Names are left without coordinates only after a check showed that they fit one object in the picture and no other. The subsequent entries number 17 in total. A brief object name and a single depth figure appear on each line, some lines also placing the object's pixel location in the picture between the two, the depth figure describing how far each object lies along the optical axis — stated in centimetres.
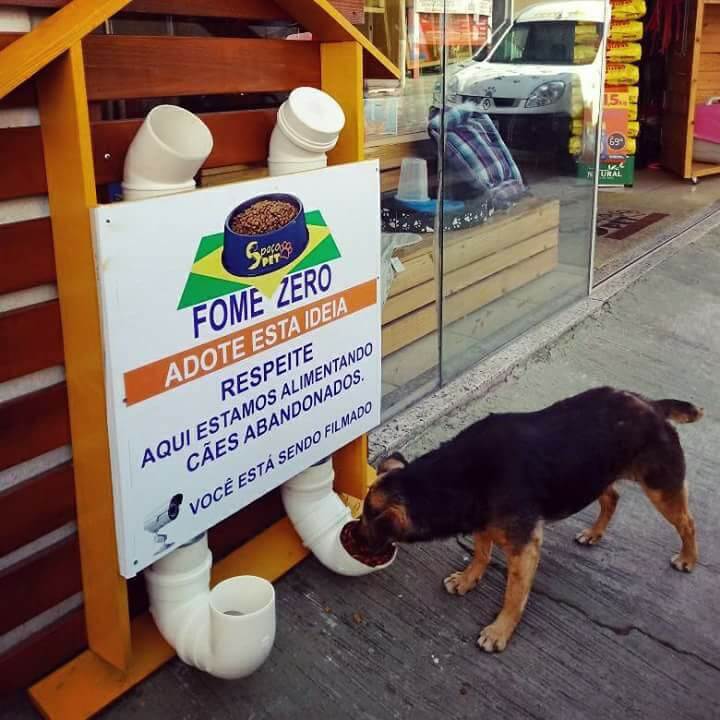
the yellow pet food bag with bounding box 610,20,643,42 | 998
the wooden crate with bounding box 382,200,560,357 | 445
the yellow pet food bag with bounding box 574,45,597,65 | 572
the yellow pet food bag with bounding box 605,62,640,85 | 1014
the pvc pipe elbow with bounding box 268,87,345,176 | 268
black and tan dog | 277
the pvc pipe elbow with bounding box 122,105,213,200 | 227
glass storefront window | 435
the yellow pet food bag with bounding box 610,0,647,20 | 984
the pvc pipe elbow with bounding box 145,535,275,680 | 241
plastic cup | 436
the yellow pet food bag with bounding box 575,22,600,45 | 569
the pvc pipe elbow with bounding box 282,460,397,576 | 306
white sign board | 225
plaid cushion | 454
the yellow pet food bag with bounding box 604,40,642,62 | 1007
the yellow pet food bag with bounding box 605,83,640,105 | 1022
